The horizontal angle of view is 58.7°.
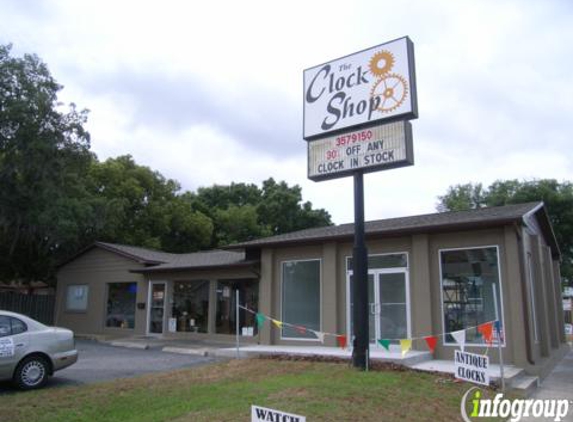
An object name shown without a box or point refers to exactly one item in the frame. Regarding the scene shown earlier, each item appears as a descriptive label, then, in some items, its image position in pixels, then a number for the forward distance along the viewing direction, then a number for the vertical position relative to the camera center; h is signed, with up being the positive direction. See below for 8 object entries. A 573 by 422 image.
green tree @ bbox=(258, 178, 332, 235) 45.38 +8.61
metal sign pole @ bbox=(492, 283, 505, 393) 9.32 -1.19
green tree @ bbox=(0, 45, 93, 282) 19.69 +6.21
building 12.56 +0.77
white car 9.21 -0.74
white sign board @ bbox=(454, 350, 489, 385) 8.73 -0.94
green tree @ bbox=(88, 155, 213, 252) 32.46 +6.76
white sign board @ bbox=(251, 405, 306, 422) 4.27 -0.89
